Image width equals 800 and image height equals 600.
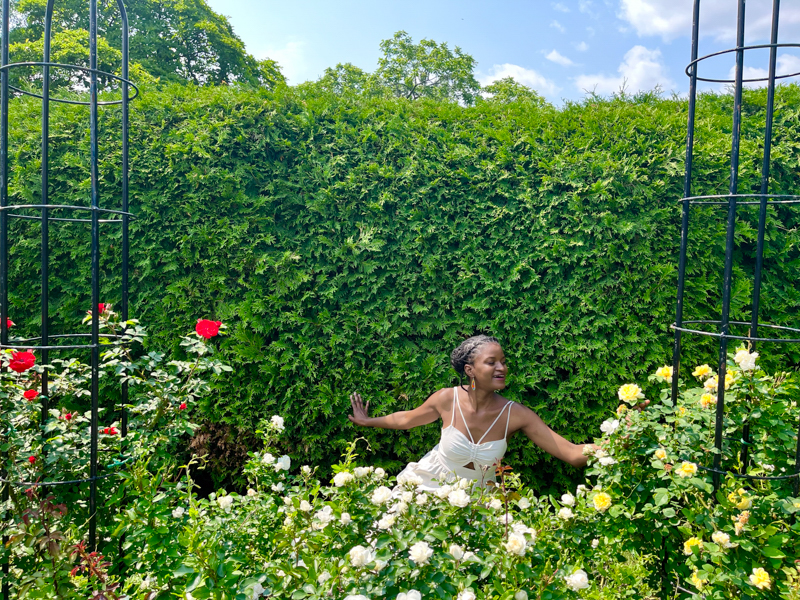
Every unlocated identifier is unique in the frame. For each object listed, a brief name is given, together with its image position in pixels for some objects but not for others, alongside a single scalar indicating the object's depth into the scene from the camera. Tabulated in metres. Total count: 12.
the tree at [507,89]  21.63
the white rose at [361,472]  1.90
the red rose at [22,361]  2.19
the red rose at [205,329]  2.60
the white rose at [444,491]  1.84
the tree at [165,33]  14.00
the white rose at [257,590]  1.61
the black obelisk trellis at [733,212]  2.03
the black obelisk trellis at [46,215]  2.23
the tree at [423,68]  23.02
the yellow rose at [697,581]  1.78
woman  2.94
